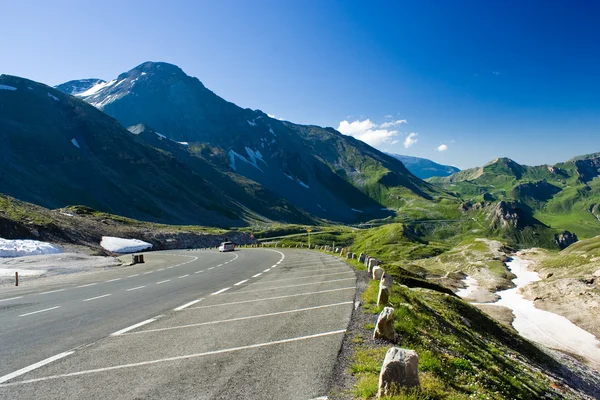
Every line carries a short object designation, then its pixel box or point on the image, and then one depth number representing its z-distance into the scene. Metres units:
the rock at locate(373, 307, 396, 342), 10.32
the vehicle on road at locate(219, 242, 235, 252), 75.67
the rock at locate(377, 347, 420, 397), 6.38
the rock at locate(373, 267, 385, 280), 21.21
